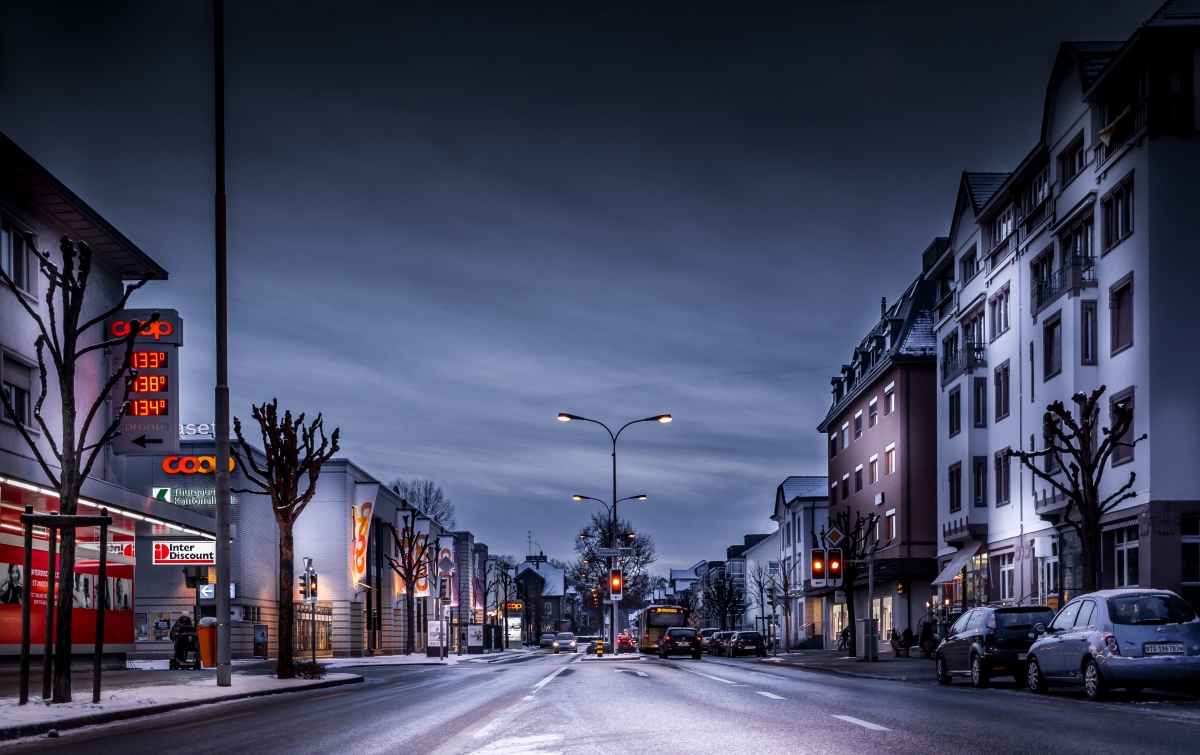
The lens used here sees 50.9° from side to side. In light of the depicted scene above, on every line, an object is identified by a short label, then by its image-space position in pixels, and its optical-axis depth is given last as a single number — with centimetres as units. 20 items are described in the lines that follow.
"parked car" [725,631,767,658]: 5666
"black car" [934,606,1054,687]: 2262
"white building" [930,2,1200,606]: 3061
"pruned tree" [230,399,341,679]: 2822
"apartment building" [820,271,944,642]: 5616
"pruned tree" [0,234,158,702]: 1667
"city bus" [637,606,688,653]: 7062
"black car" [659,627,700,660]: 5559
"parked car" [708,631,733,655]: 6554
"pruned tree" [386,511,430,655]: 6500
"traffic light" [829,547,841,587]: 3909
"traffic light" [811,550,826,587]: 3906
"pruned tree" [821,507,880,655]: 4678
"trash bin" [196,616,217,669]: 3381
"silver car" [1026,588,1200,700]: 1761
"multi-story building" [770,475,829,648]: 8275
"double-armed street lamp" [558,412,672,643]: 5012
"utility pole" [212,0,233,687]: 2250
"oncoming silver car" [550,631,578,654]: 10181
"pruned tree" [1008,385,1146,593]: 2808
